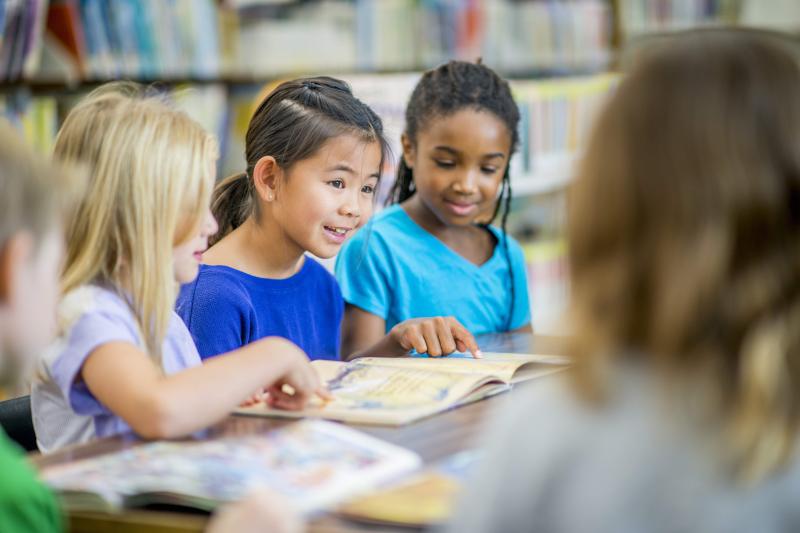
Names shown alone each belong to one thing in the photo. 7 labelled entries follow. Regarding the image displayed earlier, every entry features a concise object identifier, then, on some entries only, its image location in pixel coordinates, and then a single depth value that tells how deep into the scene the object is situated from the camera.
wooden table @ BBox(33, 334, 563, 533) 1.73
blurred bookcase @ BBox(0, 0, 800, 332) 2.95
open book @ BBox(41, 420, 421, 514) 1.76
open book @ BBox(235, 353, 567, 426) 1.94
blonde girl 1.90
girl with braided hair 2.50
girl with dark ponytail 2.31
